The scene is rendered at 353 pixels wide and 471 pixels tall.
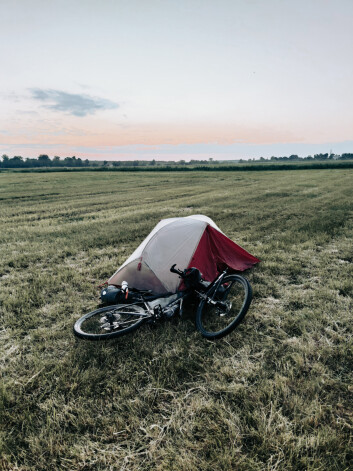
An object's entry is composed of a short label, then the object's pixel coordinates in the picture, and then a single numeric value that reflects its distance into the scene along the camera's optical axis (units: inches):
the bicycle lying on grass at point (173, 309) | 161.6
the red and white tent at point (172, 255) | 206.8
